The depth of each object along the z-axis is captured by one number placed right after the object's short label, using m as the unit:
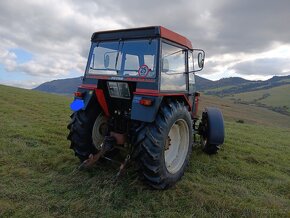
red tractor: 3.36
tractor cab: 3.54
